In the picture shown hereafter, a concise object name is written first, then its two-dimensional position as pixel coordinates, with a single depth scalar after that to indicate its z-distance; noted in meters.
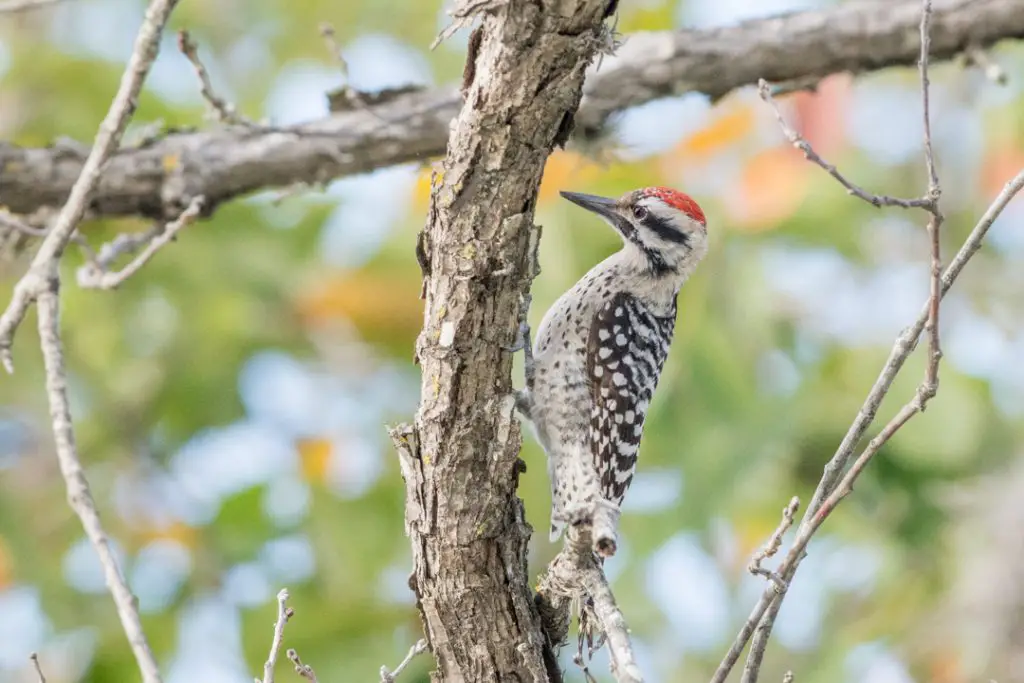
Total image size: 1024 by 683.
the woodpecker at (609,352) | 9.38
